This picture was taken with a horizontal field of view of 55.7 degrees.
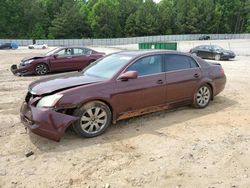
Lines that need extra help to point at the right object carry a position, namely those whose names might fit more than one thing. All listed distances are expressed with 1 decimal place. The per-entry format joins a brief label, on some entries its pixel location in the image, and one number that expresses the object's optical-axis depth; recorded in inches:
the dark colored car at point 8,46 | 1513.6
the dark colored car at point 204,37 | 2373.6
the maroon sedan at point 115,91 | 152.2
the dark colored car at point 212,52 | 742.3
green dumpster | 982.6
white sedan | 1587.4
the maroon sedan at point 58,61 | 399.3
